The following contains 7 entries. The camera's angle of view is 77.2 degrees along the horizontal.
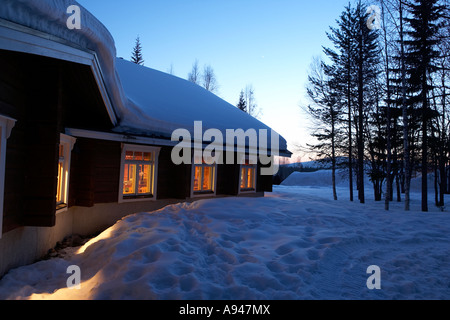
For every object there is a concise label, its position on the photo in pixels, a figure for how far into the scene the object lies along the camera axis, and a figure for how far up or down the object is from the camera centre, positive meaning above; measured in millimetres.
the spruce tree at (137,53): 43656 +18488
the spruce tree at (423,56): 13000 +5761
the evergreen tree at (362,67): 15883 +6420
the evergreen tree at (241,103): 37378 +9644
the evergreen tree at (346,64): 18453 +7691
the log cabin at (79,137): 4215 +824
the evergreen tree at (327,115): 19781 +4330
